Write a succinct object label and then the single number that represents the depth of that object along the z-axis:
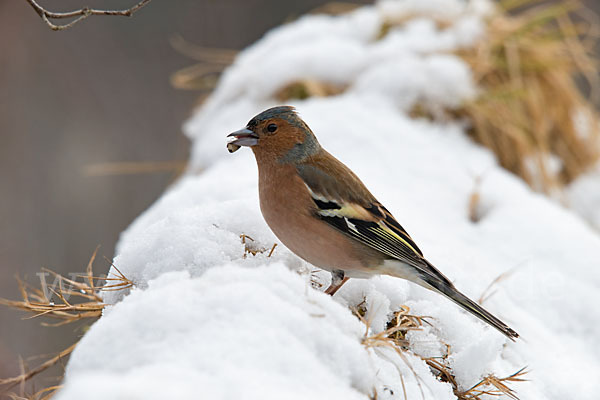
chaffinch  4.13
